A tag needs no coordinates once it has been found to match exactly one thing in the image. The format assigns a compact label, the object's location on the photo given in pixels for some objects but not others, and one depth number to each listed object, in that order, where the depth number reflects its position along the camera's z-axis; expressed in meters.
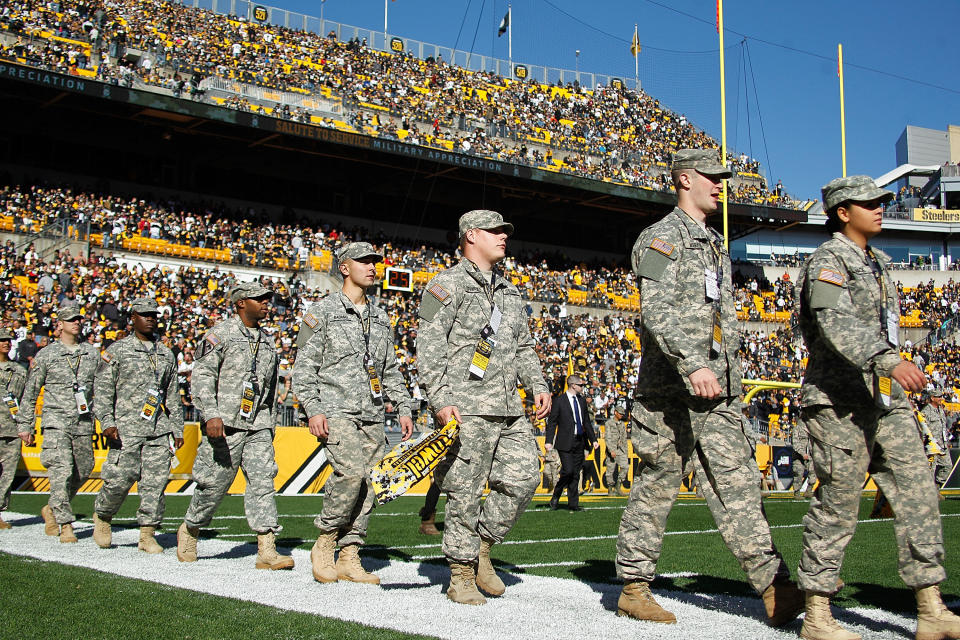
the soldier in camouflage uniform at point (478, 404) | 4.99
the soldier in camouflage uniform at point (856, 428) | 3.91
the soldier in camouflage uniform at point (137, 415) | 8.02
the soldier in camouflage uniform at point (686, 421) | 4.27
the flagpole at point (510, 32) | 51.46
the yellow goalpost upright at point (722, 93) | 24.16
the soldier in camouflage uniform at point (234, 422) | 6.75
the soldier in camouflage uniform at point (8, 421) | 9.85
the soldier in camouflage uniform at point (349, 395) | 5.99
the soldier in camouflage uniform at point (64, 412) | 8.94
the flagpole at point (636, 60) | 54.71
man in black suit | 13.26
